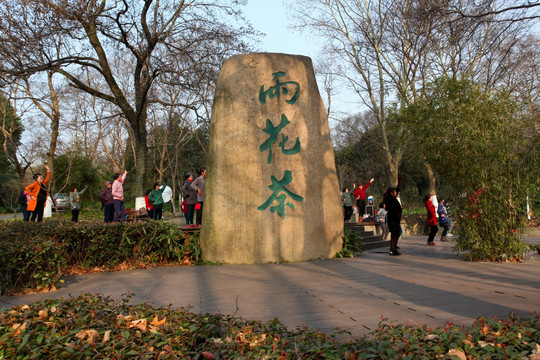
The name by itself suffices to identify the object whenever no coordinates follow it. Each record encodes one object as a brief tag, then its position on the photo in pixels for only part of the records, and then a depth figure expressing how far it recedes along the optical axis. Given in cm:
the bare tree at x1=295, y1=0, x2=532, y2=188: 1948
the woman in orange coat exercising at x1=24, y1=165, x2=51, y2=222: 1382
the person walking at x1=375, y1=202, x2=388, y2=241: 1517
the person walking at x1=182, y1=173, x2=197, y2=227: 1384
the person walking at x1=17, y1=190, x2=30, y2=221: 1492
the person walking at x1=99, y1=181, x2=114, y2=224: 1596
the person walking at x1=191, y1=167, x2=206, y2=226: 1311
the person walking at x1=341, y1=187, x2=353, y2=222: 1866
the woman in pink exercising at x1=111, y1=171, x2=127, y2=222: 1439
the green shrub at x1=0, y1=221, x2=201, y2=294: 742
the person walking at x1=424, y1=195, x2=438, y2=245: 1420
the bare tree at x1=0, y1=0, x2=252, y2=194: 1334
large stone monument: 1013
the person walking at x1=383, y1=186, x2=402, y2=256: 1138
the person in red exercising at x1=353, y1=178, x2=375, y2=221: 1969
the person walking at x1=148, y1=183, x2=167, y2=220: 1566
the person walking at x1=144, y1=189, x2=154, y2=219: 1692
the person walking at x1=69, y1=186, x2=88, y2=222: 1878
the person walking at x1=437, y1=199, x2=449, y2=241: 1572
